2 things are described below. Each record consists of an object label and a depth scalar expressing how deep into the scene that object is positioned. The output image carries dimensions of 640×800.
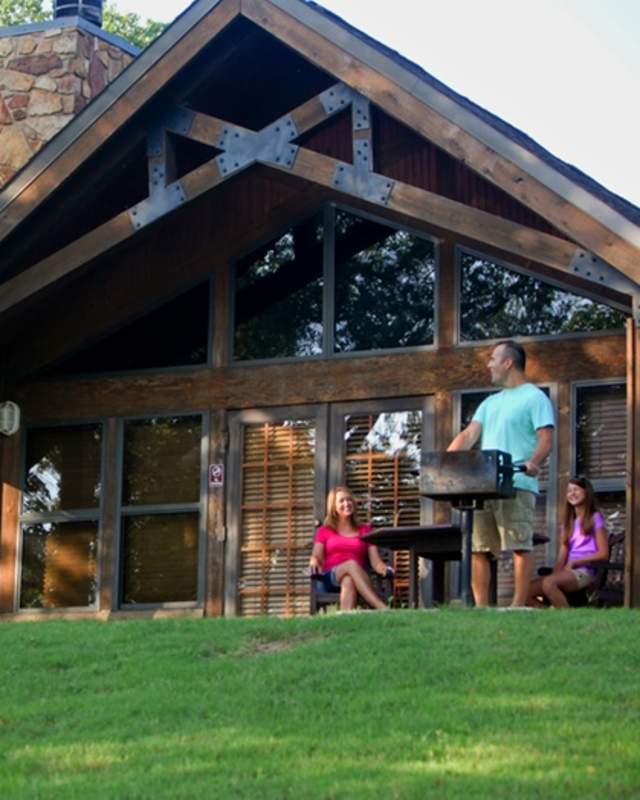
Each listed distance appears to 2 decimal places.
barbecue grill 11.46
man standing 12.01
